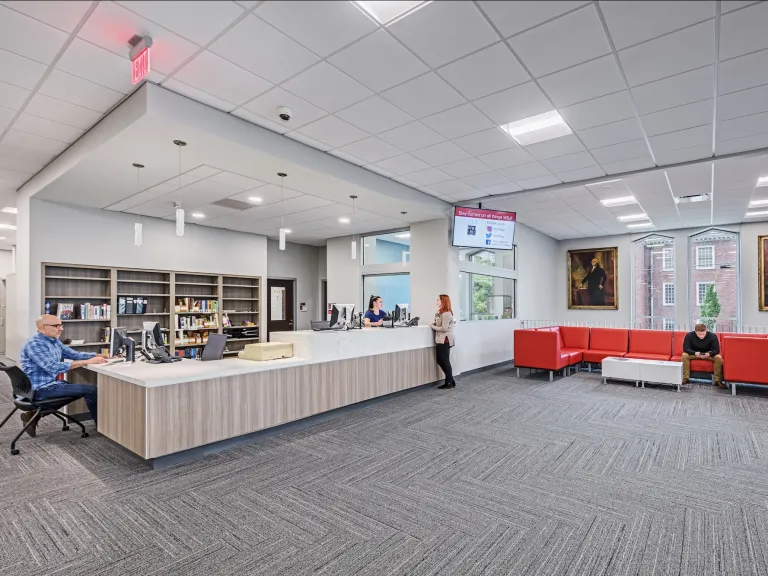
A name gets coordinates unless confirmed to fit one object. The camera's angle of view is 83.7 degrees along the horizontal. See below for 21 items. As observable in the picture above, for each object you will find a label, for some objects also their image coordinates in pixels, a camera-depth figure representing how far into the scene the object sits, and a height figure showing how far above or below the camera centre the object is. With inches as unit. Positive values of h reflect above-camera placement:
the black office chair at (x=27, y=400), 168.4 -41.1
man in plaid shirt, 172.7 -27.1
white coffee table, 276.5 -49.8
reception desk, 148.0 -38.2
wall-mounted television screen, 290.5 +47.2
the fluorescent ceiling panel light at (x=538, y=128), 175.5 +72.5
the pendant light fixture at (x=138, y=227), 198.8 +34.5
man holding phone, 295.4 -36.5
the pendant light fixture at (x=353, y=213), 256.4 +60.0
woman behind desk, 299.0 -10.4
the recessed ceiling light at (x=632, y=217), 361.4 +67.6
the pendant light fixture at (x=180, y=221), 176.9 +32.1
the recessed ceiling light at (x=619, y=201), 305.7 +69.4
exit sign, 121.0 +67.3
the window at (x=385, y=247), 397.1 +48.5
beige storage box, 185.8 -23.6
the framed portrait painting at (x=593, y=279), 463.5 +19.0
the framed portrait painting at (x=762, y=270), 388.8 +22.3
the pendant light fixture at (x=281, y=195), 212.7 +61.3
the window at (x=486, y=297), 337.7 -0.4
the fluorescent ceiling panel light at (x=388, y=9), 106.4 +72.8
